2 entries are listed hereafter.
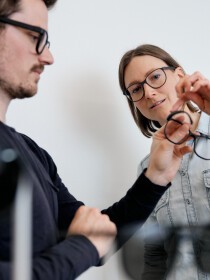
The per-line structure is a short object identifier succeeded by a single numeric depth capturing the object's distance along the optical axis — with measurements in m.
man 0.47
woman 0.93
